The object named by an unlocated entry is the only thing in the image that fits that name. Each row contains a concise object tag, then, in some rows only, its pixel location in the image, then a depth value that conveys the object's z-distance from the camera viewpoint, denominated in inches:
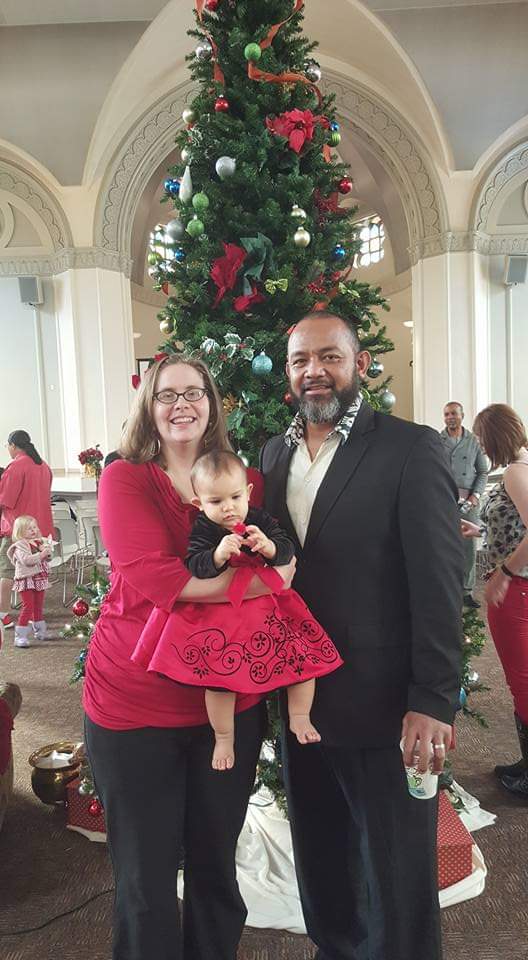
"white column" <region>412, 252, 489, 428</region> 401.1
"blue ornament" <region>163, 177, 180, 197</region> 110.7
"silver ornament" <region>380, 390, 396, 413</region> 110.4
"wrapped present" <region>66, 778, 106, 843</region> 119.9
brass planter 125.0
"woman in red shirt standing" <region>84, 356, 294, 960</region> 63.6
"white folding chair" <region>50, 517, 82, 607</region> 353.7
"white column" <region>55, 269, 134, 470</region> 407.2
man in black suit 64.8
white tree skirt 99.7
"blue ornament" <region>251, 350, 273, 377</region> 102.3
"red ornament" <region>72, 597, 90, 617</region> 116.4
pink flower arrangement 352.2
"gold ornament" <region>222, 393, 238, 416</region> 110.0
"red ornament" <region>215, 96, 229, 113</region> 105.2
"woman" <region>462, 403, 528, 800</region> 119.5
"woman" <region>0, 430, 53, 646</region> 239.0
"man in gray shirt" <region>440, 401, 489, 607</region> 264.8
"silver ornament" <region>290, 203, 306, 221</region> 103.0
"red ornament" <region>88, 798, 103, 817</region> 119.1
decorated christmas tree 103.8
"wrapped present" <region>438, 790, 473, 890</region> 101.9
